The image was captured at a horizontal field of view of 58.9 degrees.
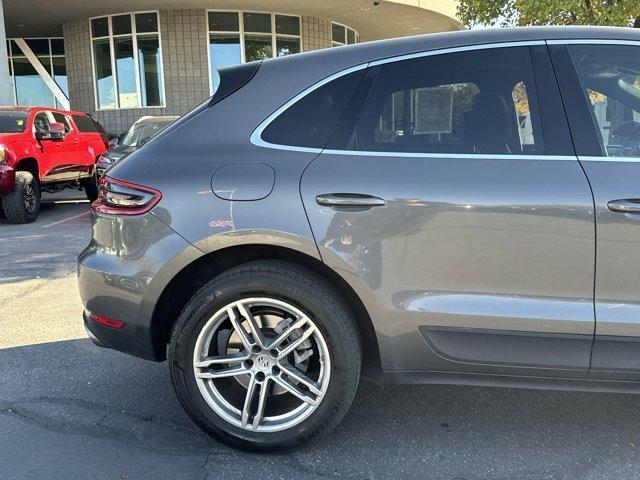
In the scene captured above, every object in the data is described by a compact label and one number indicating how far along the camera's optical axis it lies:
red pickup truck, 8.55
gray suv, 2.24
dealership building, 16.34
